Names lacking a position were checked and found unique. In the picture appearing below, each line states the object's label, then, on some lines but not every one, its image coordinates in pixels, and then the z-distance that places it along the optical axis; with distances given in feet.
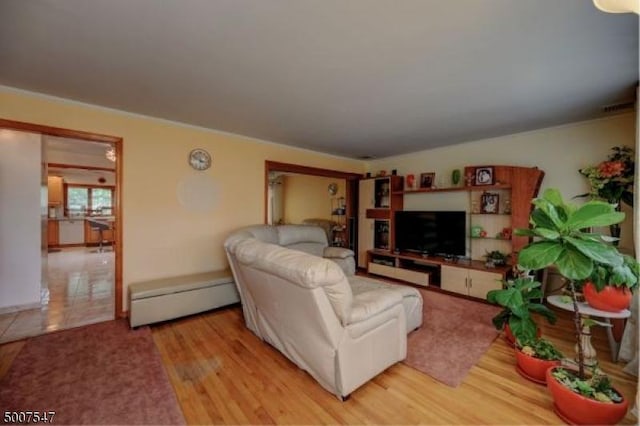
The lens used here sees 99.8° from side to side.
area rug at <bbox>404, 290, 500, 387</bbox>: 7.04
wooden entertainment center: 11.73
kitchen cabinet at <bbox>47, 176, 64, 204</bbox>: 24.98
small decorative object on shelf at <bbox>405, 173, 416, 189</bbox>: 16.01
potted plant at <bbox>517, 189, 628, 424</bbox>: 4.76
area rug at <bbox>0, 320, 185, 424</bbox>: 5.47
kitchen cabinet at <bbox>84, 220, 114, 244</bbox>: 26.16
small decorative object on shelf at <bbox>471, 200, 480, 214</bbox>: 13.33
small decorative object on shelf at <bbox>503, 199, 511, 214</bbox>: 12.39
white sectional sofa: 5.41
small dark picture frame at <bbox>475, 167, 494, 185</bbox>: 12.62
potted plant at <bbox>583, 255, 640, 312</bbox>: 5.14
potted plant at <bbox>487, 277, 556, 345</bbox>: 6.98
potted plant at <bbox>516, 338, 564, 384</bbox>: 6.38
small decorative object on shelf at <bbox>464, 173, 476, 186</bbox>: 13.14
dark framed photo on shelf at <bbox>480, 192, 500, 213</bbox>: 12.80
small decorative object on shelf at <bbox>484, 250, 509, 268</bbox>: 12.31
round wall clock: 11.60
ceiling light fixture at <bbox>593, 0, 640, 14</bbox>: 3.58
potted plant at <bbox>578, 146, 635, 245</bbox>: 8.66
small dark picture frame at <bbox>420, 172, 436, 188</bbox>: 15.19
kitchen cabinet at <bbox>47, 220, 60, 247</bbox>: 24.62
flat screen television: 13.33
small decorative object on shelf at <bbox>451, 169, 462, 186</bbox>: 13.75
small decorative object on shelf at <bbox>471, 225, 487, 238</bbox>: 13.23
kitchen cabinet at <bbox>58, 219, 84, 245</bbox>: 25.14
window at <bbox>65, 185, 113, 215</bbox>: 26.73
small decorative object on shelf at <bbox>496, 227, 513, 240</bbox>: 12.26
